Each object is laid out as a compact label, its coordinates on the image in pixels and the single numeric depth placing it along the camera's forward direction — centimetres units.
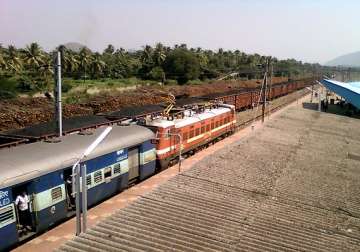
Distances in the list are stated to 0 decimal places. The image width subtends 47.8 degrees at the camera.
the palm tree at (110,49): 13005
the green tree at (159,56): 10325
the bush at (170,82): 9384
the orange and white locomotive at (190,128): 2577
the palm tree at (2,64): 6475
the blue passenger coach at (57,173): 1416
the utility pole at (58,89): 2128
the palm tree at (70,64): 8031
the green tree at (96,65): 8750
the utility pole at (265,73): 4653
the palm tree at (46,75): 6378
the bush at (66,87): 6275
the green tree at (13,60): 6662
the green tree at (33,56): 7244
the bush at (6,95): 5415
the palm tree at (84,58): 8538
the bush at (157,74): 9409
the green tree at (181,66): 9788
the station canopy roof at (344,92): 6238
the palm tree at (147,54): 10542
